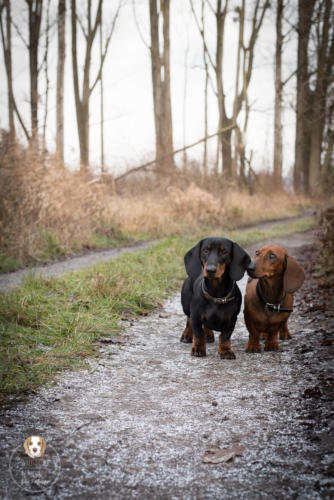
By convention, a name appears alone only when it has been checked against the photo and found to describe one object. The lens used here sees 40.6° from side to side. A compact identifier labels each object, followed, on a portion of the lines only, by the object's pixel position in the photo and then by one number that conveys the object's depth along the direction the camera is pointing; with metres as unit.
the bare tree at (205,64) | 18.66
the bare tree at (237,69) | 22.14
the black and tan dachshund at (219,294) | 3.94
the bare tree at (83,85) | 18.75
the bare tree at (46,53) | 16.50
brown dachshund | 4.06
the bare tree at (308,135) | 20.92
